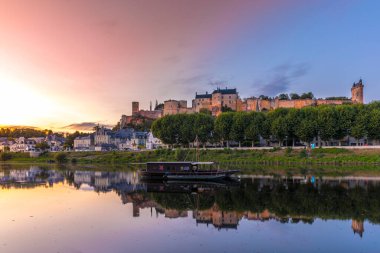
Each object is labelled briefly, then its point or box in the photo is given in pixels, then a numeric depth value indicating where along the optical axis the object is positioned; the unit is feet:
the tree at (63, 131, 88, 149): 513.86
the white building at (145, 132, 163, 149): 413.59
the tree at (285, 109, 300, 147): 270.05
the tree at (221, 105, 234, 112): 489.26
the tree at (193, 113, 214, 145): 315.37
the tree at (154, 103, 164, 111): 635.83
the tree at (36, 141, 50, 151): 453.58
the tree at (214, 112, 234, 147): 302.66
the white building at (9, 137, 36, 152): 495.41
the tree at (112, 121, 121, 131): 633.94
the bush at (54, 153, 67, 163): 346.21
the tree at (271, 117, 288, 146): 271.28
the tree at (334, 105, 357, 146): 255.70
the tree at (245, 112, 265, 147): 288.51
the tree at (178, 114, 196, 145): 321.11
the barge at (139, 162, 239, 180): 159.12
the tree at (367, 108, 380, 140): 243.60
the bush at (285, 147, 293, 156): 251.91
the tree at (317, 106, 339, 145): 256.93
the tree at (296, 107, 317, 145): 261.03
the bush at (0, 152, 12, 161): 399.24
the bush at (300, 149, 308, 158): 244.01
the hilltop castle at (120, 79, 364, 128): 476.54
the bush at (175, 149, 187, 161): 280.92
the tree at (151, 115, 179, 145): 328.70
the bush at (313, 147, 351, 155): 237.68
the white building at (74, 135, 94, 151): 473.63
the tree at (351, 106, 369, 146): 248.52
